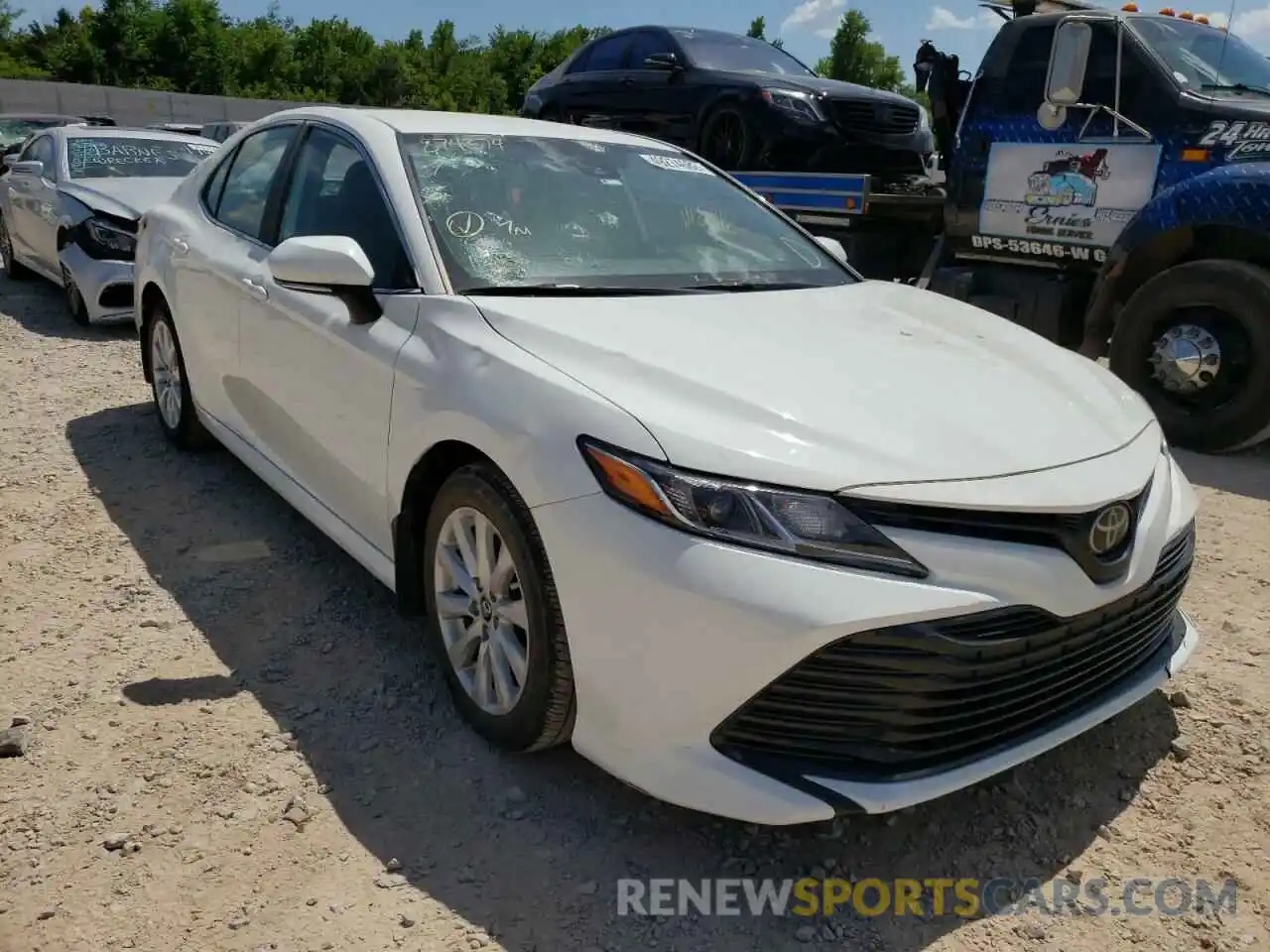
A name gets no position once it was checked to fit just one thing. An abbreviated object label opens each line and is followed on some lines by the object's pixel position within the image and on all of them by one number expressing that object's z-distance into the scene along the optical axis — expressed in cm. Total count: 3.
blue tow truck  541
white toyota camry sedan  209
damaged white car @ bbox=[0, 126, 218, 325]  762
